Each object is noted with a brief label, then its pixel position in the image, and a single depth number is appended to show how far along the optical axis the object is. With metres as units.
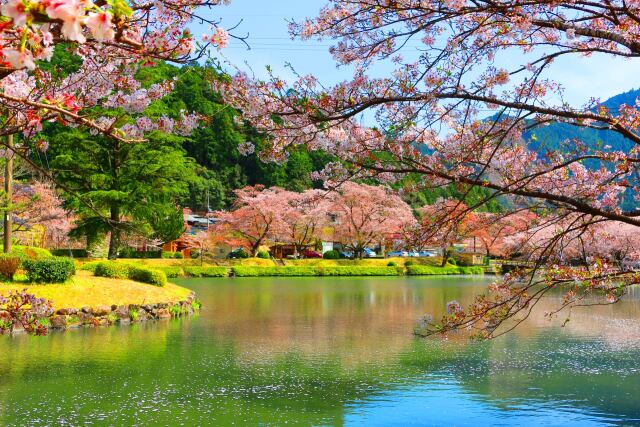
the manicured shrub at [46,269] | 14.38
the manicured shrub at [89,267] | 17.74
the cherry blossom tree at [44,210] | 29.45
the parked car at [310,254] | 51.19
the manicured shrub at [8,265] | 14.42
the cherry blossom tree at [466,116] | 5.11
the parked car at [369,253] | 61.16
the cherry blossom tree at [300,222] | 43.22
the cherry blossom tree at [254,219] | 43.03
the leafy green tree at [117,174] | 25.98
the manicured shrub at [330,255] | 45.97
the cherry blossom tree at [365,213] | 42.22
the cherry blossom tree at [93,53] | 1.78
